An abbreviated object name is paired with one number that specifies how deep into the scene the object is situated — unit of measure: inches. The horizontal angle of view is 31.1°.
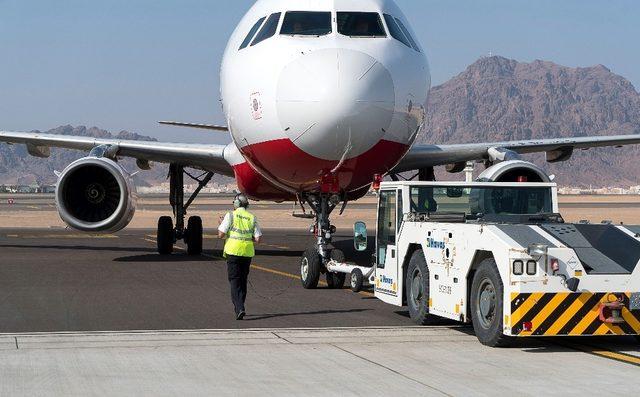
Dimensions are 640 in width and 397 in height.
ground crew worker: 548.4
